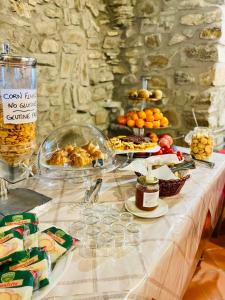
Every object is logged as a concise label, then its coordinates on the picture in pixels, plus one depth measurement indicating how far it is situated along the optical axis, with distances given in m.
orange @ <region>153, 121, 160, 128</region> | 1.94
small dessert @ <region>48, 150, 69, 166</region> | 1.09
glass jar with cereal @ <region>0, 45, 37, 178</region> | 0.81
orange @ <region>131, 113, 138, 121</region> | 1.94
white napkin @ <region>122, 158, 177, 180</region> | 1.07
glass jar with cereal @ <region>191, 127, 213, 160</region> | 1.46
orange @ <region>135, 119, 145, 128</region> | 1.91
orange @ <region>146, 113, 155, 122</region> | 1.94
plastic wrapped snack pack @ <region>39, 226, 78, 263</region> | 0.68
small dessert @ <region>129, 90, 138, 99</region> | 2.05
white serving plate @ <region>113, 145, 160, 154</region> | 1.36
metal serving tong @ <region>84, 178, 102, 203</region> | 0.98
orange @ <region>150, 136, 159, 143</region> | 1.63
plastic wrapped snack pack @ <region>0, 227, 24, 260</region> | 0.62
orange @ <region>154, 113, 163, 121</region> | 1.96
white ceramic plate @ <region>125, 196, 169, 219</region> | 0.89
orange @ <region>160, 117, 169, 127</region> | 1.99
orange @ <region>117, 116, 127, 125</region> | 2.01
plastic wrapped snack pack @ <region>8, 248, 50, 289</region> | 0.59
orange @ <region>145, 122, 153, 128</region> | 1.92
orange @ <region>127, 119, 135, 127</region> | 1.92
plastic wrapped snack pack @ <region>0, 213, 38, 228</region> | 0.72
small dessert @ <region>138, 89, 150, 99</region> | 2.02
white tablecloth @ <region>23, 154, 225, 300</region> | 0.62
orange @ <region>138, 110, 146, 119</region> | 1.94
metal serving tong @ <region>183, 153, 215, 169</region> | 1.37
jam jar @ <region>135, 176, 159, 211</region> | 0.91
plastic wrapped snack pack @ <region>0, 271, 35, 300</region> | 0.52
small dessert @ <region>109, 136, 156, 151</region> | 1.40
